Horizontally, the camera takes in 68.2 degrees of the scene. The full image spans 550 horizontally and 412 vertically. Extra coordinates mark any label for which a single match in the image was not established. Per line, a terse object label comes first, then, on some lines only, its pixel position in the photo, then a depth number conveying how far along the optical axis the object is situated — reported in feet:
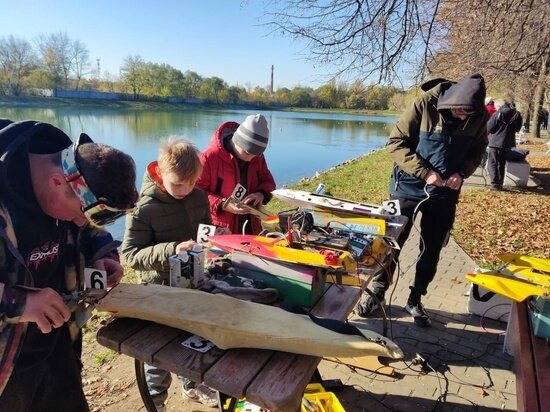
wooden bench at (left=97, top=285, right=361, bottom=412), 4.21
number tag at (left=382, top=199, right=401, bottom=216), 10.25
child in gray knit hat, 9.95
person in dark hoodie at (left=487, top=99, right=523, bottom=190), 30.04
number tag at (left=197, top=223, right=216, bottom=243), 7.55
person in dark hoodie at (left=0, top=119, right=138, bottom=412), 4.35
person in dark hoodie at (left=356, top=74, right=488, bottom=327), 10.75
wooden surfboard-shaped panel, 4.67
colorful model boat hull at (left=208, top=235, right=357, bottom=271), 6.28
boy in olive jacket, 7.36
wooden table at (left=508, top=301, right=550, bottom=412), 5.49
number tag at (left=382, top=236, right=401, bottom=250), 8.45
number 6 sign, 5.44
